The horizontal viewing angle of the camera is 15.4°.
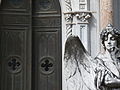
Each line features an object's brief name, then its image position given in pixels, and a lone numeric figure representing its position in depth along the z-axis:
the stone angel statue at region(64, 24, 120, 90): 4.04
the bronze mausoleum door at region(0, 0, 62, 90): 9.37
